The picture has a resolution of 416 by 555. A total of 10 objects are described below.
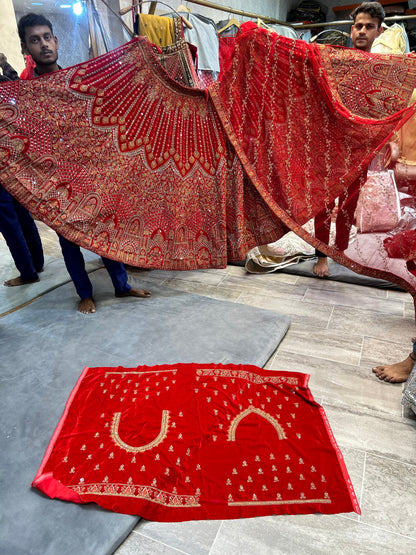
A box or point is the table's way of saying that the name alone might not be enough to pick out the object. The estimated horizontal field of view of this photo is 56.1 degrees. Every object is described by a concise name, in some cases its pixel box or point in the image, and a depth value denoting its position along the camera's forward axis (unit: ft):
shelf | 18.66
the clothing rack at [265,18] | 9.82
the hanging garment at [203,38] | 9.62
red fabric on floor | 3.58
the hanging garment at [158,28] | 7.87
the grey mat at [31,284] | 7.30
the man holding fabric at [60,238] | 5.85
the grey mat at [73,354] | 3.33
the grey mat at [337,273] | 7.66
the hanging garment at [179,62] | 6.91
